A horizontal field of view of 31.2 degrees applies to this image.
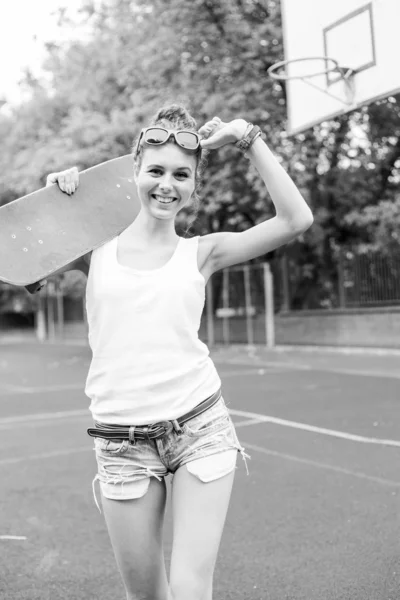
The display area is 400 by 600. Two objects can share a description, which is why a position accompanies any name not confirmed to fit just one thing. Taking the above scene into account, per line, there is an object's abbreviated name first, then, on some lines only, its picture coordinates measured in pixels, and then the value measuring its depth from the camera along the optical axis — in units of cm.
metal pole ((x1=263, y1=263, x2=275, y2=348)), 1894
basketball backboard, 809
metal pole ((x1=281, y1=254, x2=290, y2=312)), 1872
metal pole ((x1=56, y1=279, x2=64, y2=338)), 2908
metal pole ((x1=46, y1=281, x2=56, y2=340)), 2956
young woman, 207
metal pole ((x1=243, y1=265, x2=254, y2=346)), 1947
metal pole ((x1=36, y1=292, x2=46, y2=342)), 3030
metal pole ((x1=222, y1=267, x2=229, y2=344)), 2022
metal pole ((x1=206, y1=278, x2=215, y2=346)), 2092
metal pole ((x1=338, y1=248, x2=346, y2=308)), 1698
